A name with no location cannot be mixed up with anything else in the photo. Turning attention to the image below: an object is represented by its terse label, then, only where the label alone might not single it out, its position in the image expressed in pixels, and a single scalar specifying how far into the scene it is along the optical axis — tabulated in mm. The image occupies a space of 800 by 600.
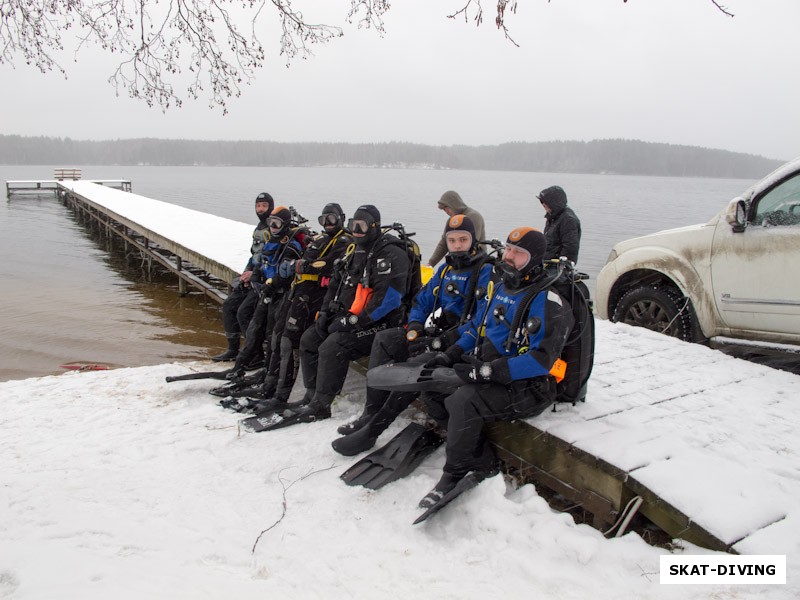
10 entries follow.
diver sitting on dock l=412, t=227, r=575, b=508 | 3896
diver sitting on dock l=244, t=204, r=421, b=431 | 5477
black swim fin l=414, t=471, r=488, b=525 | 3635
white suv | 5395
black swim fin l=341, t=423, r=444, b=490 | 4275
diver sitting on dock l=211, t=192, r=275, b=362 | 7465
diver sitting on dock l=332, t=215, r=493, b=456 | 4805
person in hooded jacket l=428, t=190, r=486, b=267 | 7031
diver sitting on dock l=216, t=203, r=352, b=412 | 6180
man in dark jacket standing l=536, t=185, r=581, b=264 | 6680
